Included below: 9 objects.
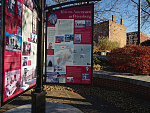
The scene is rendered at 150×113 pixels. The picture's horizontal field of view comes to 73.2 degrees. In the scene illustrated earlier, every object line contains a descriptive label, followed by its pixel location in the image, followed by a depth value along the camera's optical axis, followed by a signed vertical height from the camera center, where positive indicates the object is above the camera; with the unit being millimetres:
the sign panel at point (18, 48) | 1586 +157
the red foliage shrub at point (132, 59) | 5684 -134
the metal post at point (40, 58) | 1955 -28
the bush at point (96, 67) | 7004 -741
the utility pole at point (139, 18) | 9884 +3856
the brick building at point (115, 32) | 32062 +8646
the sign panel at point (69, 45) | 2617 +316
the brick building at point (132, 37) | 46356 +9734
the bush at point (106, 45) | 13008 +1607
